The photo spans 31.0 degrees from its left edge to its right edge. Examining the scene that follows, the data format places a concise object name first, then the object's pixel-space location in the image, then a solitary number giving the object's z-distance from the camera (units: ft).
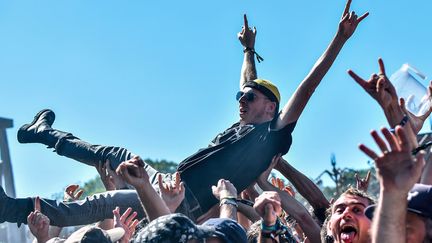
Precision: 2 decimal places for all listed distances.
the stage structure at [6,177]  40.16
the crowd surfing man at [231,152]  15.87
